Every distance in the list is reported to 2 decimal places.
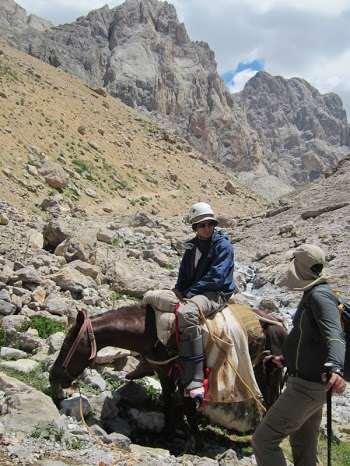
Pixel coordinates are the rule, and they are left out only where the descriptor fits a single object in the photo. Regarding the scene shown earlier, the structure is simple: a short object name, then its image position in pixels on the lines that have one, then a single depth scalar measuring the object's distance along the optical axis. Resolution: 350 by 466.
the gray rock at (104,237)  17.64
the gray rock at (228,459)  5.92
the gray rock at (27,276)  10.19
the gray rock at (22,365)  6.87
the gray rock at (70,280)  10.92
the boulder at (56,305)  9.32
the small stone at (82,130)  38.78
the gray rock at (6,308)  8.73
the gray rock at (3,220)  16.25
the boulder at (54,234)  15.06
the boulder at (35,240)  14.43
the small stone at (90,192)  29.00
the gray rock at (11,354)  7.36
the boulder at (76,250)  13.66
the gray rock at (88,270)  12.46
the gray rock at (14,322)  8.15
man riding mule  6.00
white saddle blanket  6.21
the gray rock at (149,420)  6.53
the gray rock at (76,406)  5.95
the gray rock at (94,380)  6.95
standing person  4.25
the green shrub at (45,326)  8.36
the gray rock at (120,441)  5.58
